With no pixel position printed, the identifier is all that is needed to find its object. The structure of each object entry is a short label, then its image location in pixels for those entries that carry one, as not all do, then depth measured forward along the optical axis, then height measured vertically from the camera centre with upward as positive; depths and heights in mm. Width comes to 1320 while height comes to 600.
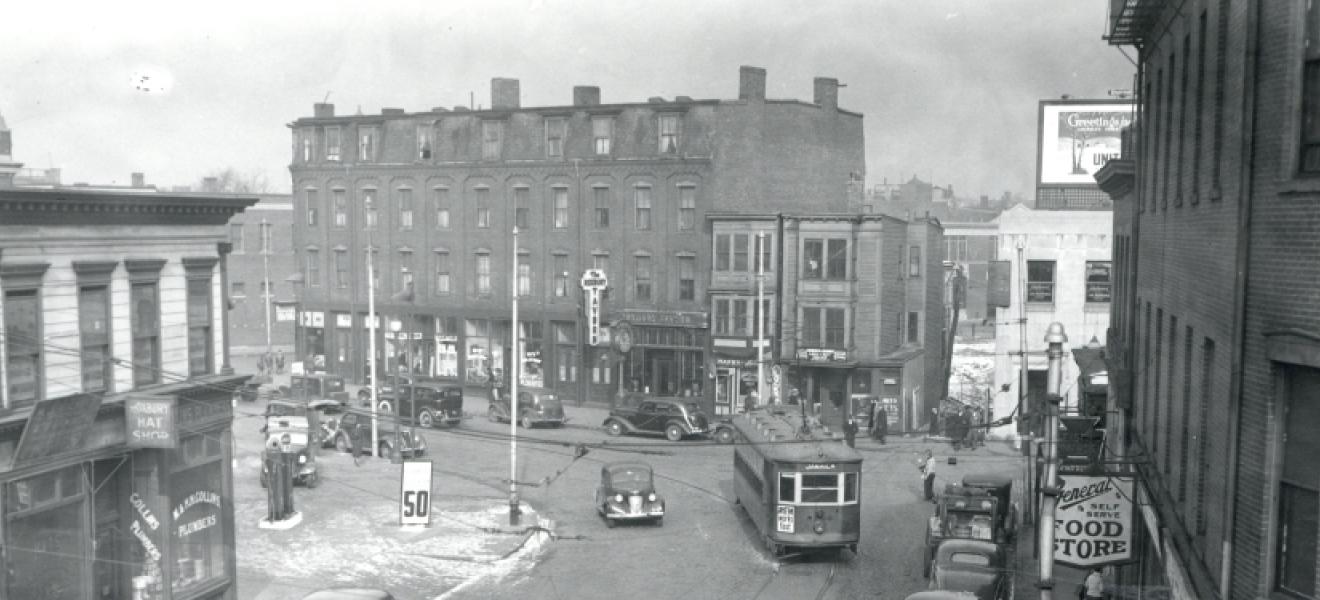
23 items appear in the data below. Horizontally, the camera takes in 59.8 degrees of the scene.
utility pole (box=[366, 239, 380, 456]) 39394 -4006
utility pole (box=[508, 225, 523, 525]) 30738 -6048
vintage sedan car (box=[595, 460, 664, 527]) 30812 -6623
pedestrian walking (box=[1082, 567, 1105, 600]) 19359 -5693
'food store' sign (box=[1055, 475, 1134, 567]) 17312 -4021
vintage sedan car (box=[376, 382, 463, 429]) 47812 -6552
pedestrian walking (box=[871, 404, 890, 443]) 45469 -6853
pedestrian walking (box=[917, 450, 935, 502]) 34750 -6767
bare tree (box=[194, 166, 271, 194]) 103319 +5876
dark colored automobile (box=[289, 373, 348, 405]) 50719 -6349
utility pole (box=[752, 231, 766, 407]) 44469 -2858
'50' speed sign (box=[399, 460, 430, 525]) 27922 -6041
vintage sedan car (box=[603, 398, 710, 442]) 44562 -6628
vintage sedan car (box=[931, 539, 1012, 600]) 22156 -6163
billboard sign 47500 +4764
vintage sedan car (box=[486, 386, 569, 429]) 47656 -6650
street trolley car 26406 -5652
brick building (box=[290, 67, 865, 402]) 52312 +1772
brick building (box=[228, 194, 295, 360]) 75312 -1784
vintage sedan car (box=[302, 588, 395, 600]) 16375 -4996
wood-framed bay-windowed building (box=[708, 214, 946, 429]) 48188 -2398
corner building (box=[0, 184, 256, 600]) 20234 -2905
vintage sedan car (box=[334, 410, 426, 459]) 40219 -6928
